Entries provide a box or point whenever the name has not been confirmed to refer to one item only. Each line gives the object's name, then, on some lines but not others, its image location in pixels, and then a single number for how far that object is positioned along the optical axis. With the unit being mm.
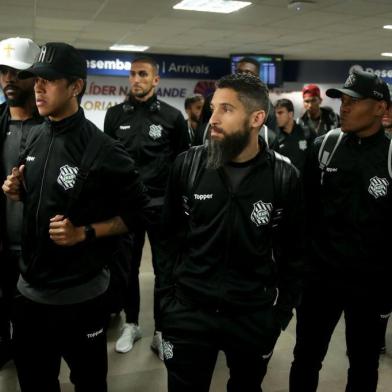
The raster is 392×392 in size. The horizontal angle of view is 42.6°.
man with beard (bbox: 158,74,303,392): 1698
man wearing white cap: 2289
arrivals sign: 10492
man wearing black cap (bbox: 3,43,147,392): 1747
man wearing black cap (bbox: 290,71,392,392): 2146
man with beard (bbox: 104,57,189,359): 3254
